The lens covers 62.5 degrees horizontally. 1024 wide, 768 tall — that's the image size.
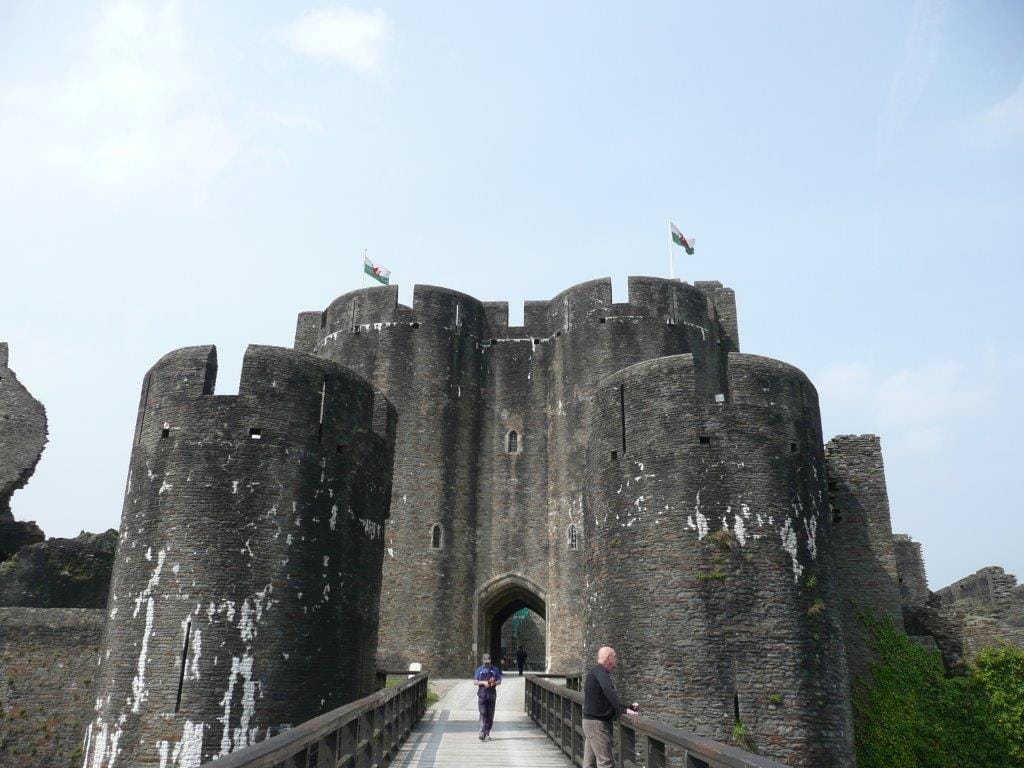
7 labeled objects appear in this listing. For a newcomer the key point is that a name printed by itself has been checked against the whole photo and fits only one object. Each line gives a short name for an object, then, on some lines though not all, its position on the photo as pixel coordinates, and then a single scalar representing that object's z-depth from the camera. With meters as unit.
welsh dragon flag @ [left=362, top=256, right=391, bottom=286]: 33.19
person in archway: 29.17
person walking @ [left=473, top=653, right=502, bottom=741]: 12.53
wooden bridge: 5.60
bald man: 7.43
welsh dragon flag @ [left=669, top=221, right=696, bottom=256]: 33.00
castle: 11.63
